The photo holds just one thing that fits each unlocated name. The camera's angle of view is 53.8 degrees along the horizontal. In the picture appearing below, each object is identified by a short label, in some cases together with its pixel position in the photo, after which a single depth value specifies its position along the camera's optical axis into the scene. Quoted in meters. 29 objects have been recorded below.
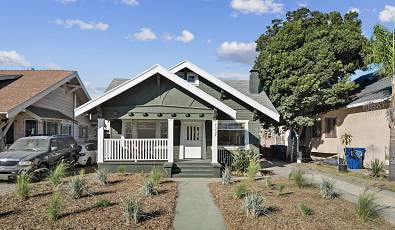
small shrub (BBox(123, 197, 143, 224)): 8.02
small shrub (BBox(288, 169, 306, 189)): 13.41
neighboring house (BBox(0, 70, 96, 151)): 20.81
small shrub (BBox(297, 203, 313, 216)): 8.99
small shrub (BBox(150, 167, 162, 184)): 13.20
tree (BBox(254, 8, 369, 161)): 23.59
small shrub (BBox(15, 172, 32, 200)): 10.48
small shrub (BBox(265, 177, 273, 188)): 13.54
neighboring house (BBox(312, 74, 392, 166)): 19.42
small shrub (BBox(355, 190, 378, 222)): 8.74
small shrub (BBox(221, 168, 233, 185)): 14.00
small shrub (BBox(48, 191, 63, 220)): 8.13
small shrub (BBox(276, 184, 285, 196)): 11.66
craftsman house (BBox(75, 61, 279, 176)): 17.47
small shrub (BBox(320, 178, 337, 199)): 11.50
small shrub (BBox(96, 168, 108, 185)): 13.12
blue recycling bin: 20.39
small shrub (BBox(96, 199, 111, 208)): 9.52
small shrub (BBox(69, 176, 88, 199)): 10.55
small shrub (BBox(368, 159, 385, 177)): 16.61
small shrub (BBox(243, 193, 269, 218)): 8.77
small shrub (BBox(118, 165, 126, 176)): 16.46
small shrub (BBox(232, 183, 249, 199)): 10.90
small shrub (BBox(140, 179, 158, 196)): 11.12
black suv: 14.92
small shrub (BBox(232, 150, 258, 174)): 17.75
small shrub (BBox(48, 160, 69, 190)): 11.65
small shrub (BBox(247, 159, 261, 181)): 14.44
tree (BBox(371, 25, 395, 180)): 15.62
